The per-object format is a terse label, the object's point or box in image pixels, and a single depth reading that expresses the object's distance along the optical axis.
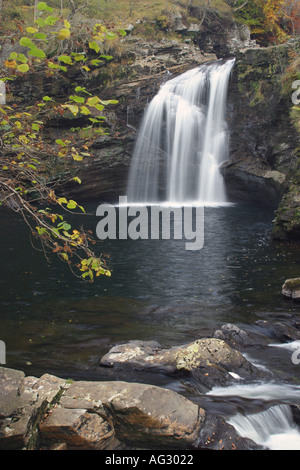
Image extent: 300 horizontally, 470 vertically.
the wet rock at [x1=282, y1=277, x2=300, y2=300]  10.70
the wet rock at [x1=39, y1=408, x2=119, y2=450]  4.95
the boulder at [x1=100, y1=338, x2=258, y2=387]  6.89
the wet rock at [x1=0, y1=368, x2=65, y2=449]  4.87
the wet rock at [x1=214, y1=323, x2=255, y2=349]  8.22
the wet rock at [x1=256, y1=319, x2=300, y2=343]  8.55
